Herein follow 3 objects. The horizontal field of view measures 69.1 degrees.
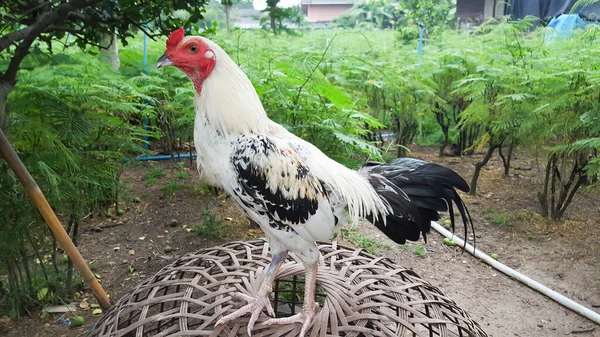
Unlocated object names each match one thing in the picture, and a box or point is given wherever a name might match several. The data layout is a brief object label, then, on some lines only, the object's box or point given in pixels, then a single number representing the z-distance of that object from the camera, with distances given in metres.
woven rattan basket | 1.48
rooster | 1.49
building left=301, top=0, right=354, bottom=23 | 27.69
